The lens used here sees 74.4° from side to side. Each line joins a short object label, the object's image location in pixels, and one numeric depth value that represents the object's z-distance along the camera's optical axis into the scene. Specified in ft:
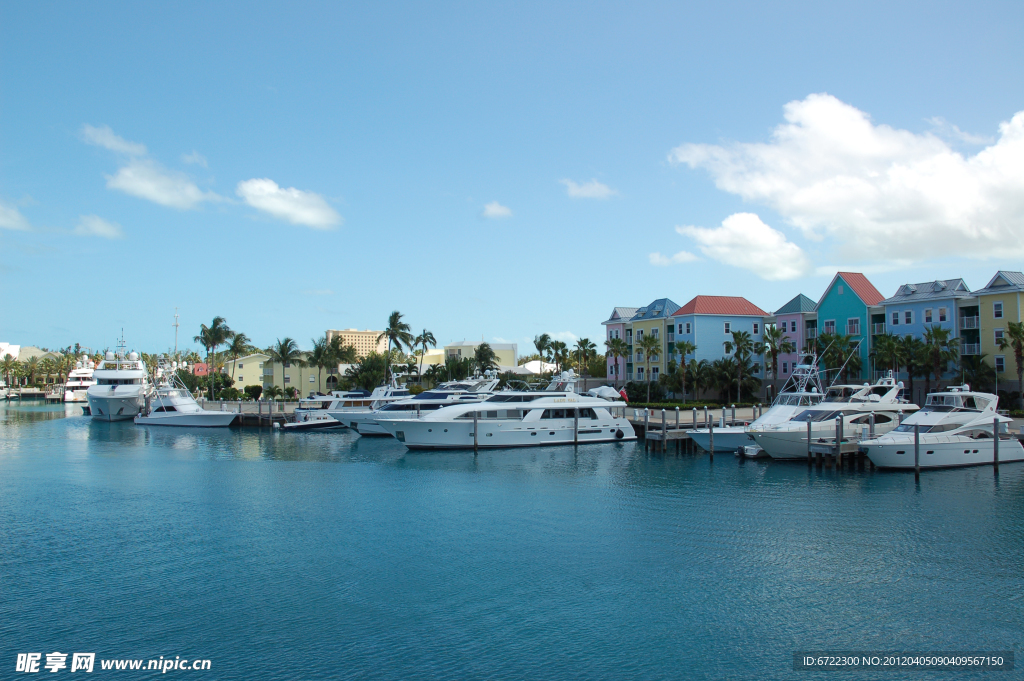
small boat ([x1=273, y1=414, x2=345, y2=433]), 209.46
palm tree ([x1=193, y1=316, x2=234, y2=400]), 330.95
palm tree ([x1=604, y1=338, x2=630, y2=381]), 258.37
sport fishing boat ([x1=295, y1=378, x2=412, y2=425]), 215.10
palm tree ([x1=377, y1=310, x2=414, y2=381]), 312.29
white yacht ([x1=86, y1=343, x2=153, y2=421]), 242.37
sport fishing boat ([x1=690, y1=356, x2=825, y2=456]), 134.31
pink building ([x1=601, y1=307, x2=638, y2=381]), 273.54
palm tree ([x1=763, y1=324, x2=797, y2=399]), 214.48
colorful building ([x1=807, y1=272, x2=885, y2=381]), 206.49
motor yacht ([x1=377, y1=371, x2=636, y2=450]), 152.56
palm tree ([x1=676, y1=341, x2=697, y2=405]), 223.92
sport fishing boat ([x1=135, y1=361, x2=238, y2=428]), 217.97
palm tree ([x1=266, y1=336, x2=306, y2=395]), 289.94
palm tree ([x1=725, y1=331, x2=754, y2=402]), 219.61
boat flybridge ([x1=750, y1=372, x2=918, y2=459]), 127.75
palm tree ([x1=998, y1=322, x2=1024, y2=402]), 162.30
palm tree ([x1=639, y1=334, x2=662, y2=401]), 246.27
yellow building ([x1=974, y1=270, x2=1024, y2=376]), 173.17
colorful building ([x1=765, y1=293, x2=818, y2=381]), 227.81
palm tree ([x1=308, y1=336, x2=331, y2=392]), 293.64
